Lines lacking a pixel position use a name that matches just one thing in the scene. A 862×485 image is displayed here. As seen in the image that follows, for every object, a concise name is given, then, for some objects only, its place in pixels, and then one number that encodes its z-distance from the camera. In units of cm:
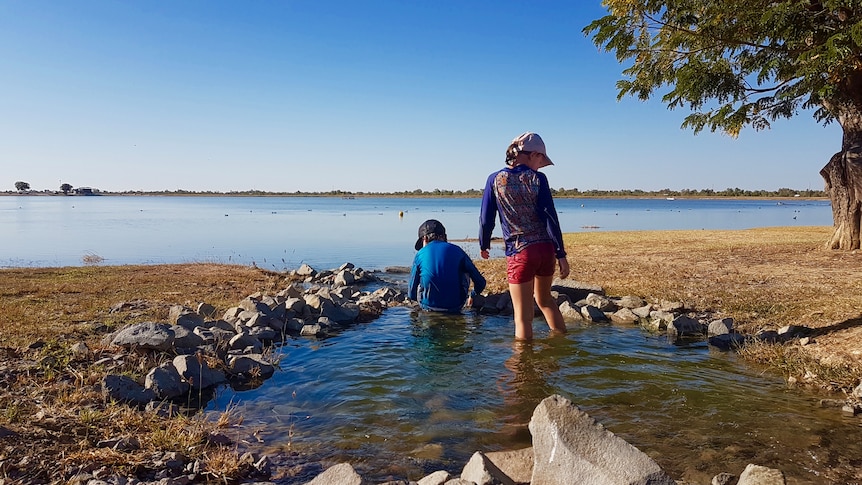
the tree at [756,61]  1131
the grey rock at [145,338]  645
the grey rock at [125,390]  501
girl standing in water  640
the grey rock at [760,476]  311
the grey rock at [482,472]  317
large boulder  300
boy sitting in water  915
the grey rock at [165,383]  532
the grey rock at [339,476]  327
